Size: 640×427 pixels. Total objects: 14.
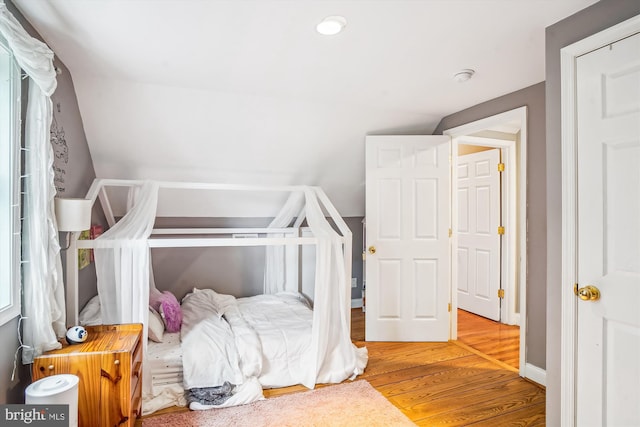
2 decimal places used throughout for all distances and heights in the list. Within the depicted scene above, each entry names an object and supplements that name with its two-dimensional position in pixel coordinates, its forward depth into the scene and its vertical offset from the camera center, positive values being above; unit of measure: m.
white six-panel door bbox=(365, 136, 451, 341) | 3.43 -0.20
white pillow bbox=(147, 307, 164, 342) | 2.58 -0.81
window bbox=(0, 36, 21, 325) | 1.57 +0.16
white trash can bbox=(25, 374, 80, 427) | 1.43 -0.71
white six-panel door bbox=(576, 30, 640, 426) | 1.54 -0.09
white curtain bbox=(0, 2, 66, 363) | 1.65 +0.00
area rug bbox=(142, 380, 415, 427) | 2.13 -1.22
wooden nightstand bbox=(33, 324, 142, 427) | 1.66 -0.76
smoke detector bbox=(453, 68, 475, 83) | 2.41 +0.96
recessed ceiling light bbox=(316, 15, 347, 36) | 1.73 +0.95
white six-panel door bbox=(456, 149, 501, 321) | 4.18 -0.21
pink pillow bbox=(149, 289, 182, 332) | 2.85 -0.75
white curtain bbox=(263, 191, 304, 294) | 3.82 -0.49
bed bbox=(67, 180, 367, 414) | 2.23 -0.86
